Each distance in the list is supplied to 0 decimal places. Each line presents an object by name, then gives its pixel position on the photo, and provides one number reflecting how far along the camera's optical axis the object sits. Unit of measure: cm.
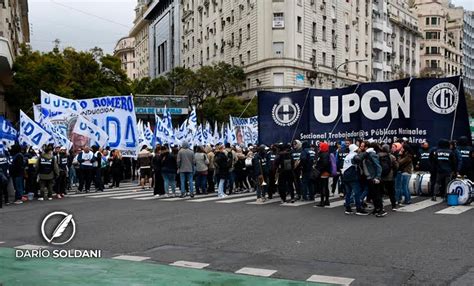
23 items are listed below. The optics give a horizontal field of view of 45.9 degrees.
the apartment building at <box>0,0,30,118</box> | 2966
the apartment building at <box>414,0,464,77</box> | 11019
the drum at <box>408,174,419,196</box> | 1692
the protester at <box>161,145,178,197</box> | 1750
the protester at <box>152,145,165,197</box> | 1797
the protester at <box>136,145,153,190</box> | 2061
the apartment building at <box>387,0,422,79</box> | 8800
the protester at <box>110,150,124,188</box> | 2181
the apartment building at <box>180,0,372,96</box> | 6159
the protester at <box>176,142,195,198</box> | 1717
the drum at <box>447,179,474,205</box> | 1415
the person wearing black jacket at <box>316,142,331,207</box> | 1409
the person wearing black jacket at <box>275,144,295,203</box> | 1511
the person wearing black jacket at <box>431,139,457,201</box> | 1445
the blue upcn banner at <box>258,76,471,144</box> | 1532
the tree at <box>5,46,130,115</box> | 3922
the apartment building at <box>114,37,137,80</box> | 14438
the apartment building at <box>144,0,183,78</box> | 9119
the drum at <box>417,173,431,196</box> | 1670
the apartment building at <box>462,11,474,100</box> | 13080
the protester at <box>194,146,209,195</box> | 1777
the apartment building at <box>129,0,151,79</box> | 11791
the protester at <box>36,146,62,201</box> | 1655
